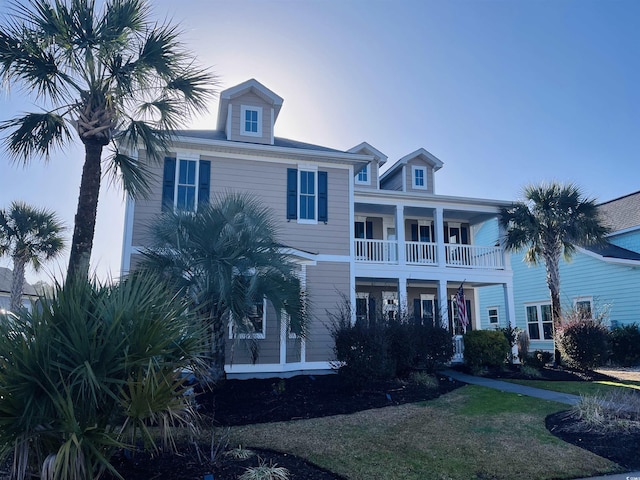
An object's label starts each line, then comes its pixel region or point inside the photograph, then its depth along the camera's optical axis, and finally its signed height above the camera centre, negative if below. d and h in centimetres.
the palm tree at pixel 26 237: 1658 +319
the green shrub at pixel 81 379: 405 -48
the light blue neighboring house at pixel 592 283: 1875 +202
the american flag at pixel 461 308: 1526 +66
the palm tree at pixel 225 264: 894 +124
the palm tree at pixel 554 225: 1633 +363
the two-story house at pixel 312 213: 1336 +362
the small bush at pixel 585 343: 1459 -46
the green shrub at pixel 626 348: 1747 -71
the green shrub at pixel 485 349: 1441 -64
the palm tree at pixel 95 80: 799 +457
